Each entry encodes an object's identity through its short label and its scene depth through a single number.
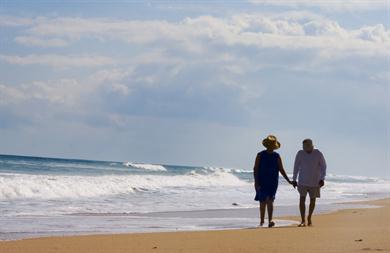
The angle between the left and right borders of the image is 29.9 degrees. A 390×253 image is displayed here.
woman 11.42
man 11.52
